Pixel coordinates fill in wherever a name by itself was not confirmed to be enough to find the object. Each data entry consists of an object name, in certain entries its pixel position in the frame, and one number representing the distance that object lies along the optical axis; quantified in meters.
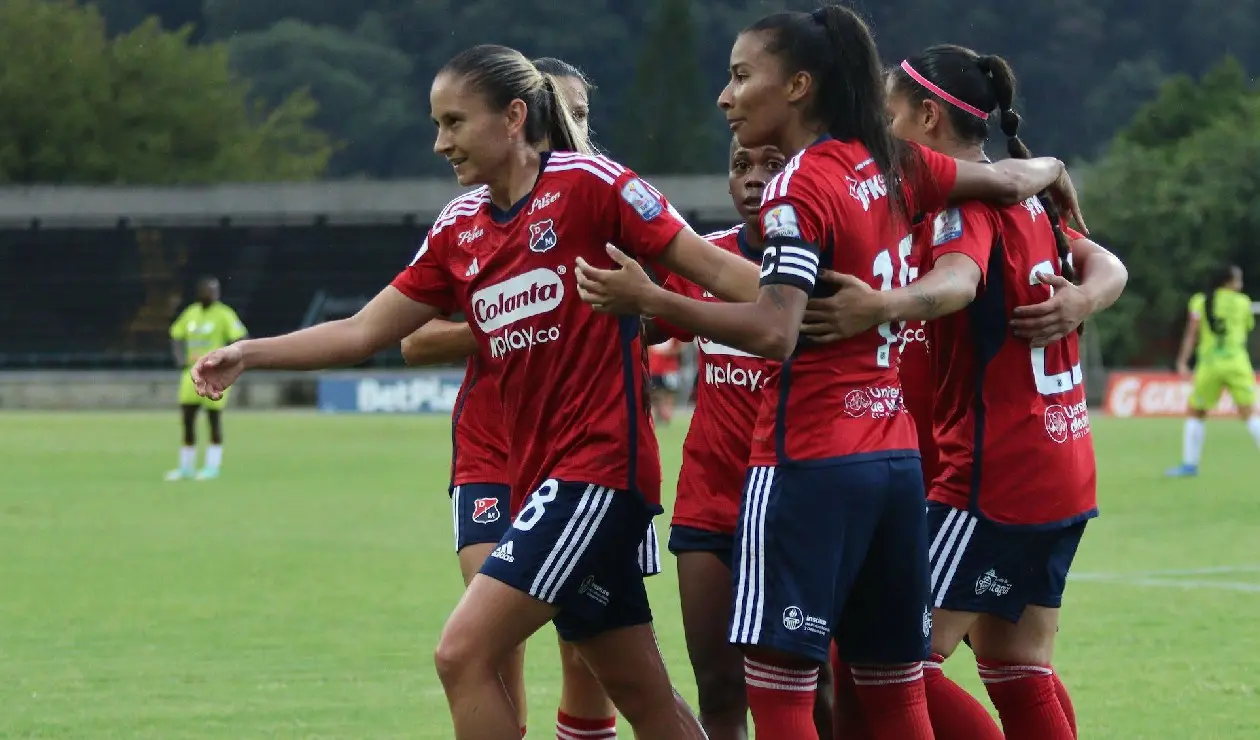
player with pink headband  10.34
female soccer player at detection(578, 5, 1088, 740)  8.90
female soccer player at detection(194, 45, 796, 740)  9.89
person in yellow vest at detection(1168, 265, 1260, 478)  39.47
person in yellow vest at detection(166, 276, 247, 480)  41.59
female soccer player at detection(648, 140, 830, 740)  11.06
